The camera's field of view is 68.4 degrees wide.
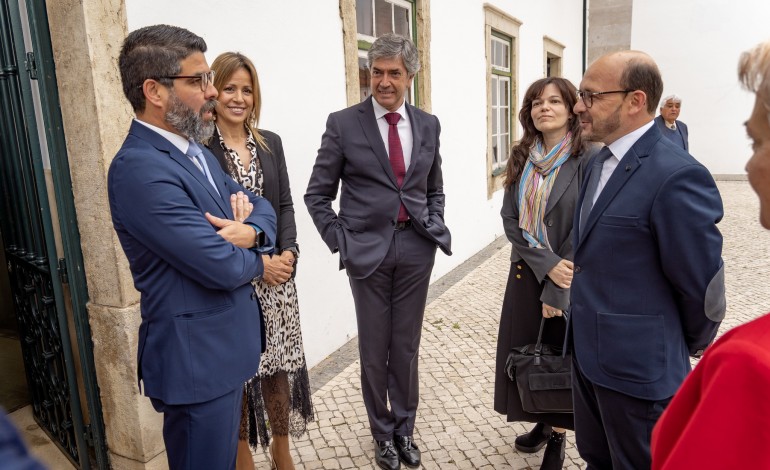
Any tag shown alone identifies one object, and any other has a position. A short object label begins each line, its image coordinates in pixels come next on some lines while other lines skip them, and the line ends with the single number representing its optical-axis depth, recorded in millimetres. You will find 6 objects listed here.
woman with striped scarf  2756
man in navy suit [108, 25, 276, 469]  1744
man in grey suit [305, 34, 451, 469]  3014
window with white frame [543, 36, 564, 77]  11390
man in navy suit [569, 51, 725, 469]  1805
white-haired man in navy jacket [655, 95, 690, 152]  7335
